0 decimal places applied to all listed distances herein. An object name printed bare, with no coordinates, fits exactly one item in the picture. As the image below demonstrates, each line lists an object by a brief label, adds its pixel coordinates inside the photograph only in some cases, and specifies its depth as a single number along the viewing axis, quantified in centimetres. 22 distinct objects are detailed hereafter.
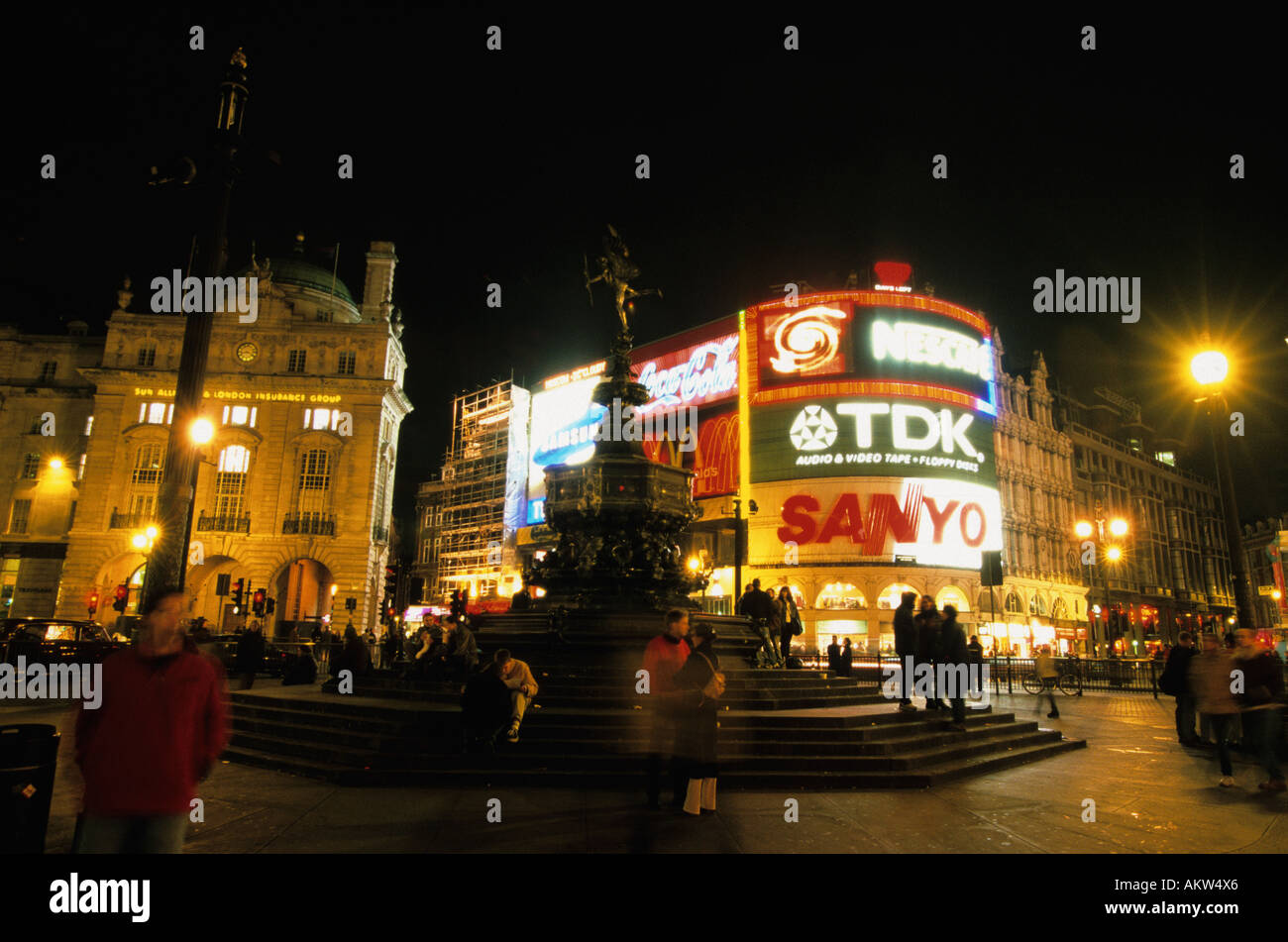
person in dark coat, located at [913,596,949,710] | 1099
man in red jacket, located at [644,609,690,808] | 693
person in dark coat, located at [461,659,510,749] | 852
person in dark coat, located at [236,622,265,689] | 1585
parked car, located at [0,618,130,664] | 1798
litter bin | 484
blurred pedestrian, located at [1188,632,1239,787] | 887
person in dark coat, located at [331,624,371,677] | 1471
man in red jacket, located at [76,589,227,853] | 352
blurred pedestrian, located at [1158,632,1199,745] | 1220
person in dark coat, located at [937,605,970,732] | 1076
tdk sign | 4775
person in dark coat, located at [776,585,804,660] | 1531
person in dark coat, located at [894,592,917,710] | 1143
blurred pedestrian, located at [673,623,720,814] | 677
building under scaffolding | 6662
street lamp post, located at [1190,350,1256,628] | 988
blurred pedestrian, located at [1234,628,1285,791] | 847
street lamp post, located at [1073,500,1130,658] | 2480
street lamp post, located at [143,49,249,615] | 918
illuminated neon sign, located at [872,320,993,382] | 4912
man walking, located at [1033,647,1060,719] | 1995
